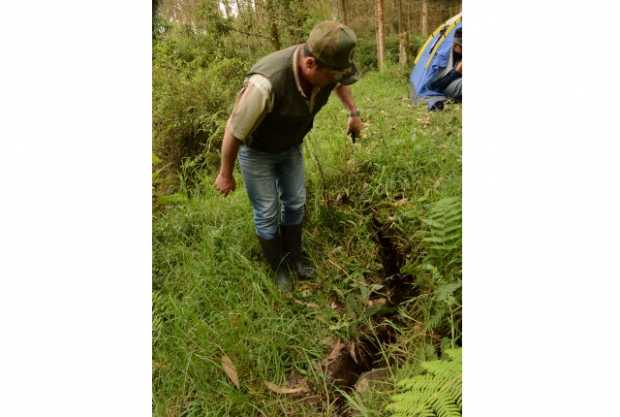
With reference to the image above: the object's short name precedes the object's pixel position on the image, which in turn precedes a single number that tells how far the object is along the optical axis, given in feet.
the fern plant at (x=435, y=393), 2.48
